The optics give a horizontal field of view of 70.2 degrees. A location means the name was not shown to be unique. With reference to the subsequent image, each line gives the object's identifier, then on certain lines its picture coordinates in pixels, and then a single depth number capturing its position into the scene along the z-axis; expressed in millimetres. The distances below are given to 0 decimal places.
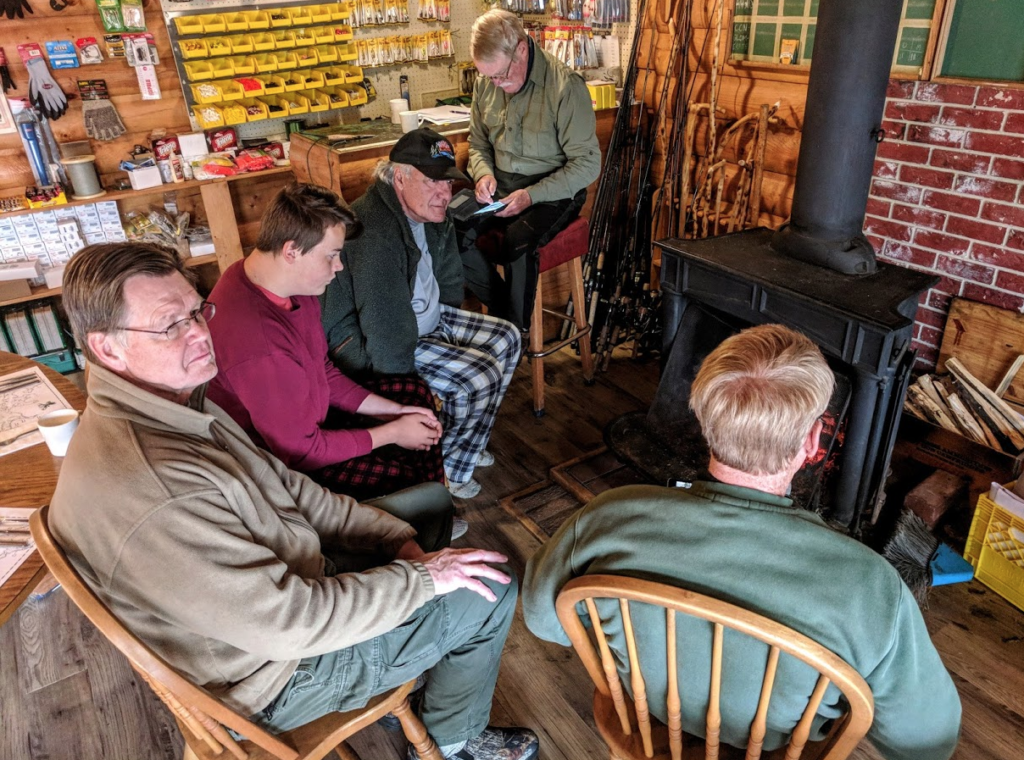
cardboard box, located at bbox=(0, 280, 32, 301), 3246
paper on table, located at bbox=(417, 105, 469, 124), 3398
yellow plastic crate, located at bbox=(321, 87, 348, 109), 3834
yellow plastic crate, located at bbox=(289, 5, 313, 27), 3650
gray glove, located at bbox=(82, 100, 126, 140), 3395
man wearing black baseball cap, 2197
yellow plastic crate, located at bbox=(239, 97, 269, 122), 3670
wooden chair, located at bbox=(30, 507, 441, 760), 1020
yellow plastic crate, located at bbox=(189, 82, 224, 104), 3559
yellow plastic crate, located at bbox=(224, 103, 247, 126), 3619
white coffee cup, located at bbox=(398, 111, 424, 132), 3354
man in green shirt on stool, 2840
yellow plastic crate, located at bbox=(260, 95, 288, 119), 3733
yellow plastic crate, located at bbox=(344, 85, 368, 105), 3879
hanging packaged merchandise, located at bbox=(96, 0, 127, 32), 3264
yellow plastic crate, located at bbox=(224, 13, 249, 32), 3508
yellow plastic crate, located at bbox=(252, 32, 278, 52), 3611
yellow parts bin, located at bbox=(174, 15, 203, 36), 3422
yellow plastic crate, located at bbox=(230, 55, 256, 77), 3602
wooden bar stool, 2979
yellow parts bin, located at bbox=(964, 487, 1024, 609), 2074
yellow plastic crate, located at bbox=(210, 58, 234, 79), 3543
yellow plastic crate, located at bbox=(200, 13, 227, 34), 3467
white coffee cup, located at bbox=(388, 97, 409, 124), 3637
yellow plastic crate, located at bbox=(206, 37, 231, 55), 3518
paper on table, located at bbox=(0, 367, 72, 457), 1729
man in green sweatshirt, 1003
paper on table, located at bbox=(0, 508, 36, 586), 1323
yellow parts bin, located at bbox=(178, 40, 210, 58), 3457
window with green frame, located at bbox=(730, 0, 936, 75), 2434
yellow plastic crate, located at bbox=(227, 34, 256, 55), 3570
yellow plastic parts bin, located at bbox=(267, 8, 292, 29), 3615
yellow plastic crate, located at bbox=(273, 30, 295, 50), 3652
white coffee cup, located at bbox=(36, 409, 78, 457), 1646
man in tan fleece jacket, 1099
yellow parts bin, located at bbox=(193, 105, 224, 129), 3592
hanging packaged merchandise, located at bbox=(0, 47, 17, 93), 3164
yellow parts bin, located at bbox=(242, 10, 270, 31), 3557
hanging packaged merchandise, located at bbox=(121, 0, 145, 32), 3312
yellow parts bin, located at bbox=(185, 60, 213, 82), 3516
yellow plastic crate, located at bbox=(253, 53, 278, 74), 3635
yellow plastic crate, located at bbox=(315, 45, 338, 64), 3778
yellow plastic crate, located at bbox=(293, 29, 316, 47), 3711
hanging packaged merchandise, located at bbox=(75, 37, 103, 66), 3289
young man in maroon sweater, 1723
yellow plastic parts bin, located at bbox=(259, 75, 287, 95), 3689
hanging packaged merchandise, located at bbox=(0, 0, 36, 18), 3109
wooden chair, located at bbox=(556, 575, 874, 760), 913
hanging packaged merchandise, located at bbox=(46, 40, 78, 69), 3230
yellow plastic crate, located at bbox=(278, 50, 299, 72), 3699
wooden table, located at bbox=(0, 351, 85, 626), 1320
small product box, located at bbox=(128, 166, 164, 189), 3453
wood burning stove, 2029
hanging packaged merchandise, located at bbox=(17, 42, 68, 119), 3201
